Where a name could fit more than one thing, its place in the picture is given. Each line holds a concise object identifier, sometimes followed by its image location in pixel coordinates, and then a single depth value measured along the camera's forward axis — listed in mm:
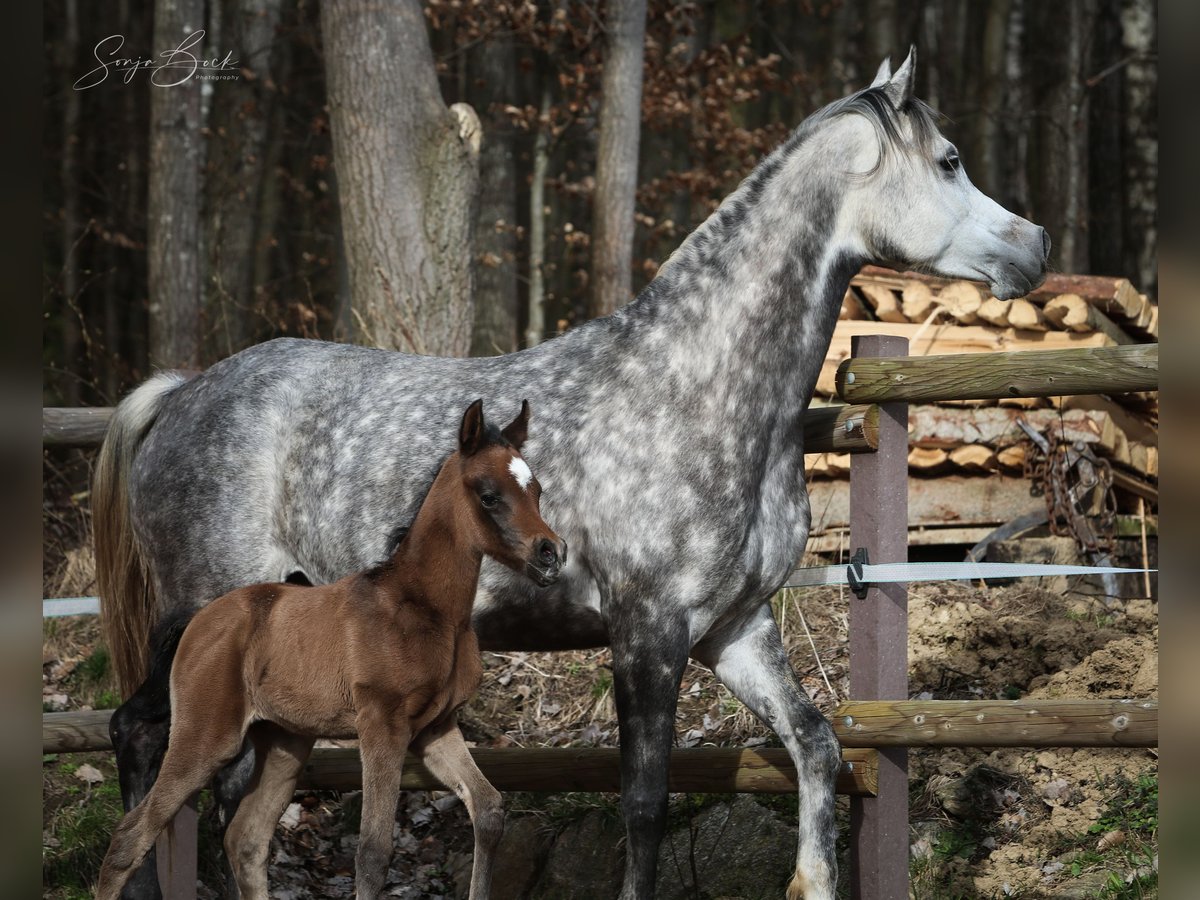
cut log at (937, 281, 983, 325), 14391
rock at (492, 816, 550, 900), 10633
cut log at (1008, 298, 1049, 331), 14336
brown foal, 6934
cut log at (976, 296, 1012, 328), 14344
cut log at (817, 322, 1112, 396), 14336
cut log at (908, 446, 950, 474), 14148
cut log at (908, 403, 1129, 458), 14062
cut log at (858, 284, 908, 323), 14570
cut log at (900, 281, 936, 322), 14602
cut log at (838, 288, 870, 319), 14844
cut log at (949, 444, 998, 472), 14195
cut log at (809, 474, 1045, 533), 14344
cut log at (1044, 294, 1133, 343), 14156
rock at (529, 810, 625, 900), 10320
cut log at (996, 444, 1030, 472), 14388
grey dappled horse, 7762
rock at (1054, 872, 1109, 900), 8883
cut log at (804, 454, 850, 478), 14047
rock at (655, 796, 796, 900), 9805
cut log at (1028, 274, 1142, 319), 14461
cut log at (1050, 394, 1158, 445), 14312
